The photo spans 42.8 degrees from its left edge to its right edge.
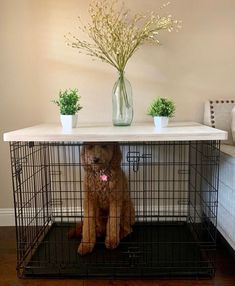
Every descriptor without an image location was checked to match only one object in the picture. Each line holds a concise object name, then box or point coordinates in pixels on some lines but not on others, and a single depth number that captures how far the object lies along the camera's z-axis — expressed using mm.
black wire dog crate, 1713
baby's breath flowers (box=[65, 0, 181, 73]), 1800
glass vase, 1859
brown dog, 1701
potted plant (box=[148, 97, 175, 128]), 1723
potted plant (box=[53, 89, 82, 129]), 1694
